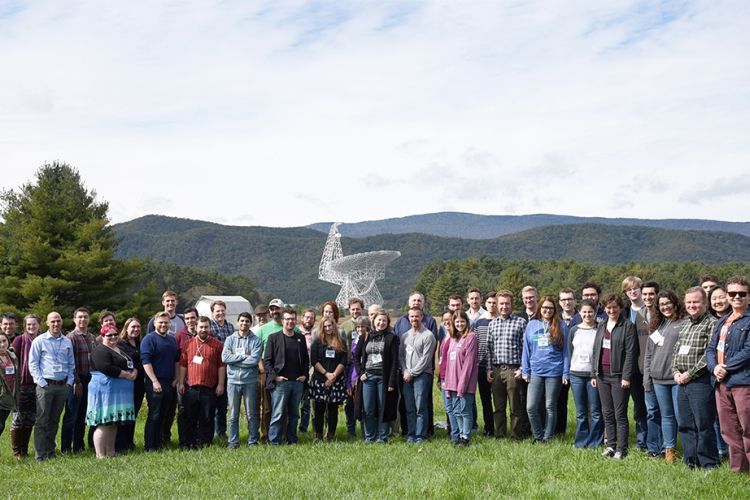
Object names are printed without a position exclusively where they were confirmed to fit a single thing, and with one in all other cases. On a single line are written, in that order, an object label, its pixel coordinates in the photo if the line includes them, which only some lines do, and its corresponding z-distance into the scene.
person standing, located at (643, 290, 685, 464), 8.38
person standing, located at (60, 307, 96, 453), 10.55
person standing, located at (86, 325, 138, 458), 9.81
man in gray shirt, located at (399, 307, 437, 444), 10.40
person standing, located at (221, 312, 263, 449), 10.41
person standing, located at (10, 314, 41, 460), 10.15
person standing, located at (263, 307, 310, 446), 10.48
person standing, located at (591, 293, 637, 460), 8.91
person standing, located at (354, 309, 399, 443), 10.47
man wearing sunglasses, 7.49
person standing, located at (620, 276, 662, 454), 9.00
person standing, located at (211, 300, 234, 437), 11.17
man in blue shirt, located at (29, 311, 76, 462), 9.89
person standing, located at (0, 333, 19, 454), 9.53
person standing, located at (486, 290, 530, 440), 10.23
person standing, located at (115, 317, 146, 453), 10.33
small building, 53.03
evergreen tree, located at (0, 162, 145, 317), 39.06
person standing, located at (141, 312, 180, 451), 10.26
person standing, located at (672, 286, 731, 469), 7.96
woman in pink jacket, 10.02
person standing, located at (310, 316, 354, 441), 10.73
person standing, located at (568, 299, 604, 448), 9.41
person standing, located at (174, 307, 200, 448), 10.50
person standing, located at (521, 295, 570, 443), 9.80
